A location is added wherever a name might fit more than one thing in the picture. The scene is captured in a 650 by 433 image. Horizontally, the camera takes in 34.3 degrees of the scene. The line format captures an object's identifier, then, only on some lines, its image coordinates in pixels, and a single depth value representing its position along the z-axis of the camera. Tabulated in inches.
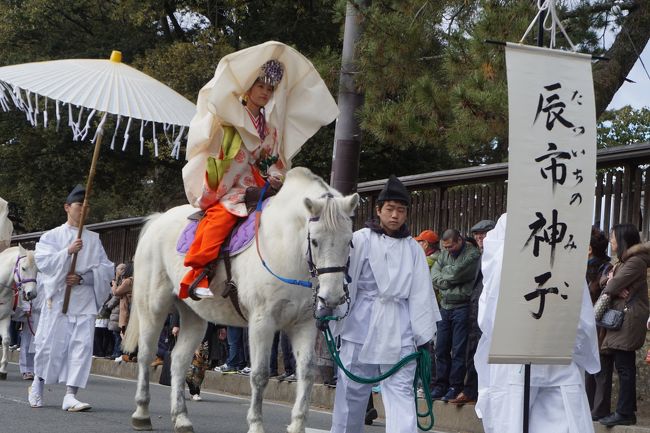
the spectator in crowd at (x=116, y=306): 751.7
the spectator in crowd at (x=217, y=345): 616.4
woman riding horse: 360.5
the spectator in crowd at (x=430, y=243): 492.1
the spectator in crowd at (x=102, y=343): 828.0
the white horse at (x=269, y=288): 305.0
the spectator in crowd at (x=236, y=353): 619.2
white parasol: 395.9
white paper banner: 232.1
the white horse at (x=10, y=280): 634.8
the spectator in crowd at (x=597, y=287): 399.5
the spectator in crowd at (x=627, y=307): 384.2
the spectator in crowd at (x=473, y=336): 446.3
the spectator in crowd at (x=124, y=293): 726.5
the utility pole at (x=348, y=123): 505.7
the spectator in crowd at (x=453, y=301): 451.2
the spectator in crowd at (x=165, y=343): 673.6
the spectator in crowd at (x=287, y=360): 568.7
